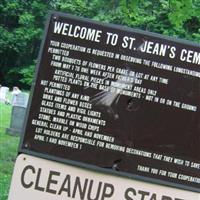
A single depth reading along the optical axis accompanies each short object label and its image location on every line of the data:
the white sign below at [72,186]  4.00
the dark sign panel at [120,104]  3.97
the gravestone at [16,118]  16.02
